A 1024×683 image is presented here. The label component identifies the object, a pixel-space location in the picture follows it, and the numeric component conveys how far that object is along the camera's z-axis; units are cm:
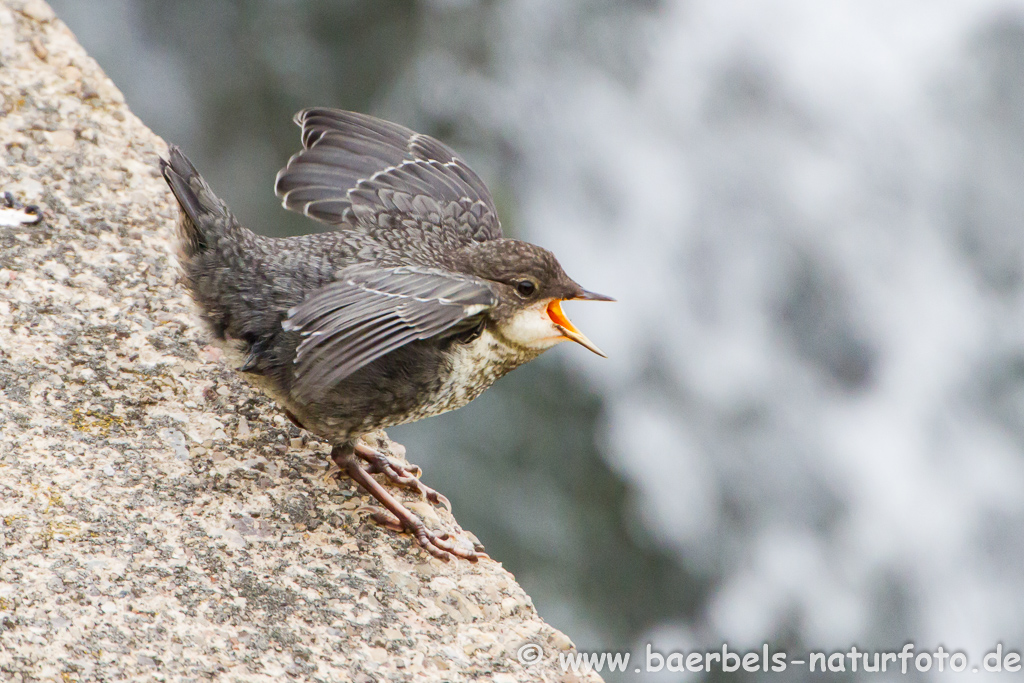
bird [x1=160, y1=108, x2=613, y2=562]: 508
